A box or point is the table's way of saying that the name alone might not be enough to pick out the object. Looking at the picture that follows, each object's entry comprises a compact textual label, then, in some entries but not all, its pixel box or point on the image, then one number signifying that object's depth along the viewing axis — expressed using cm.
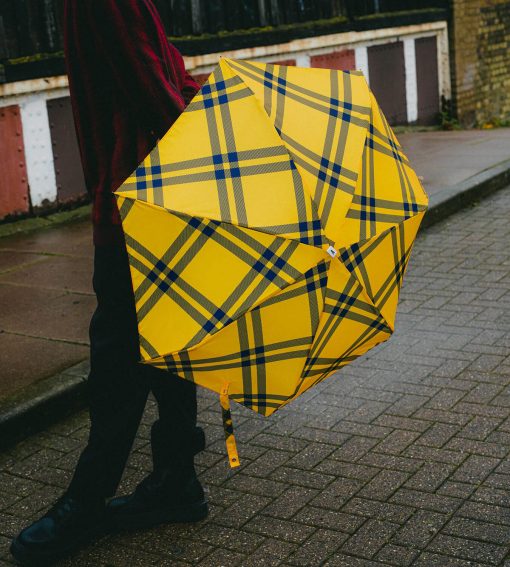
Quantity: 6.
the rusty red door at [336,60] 1145
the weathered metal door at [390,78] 1233
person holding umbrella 282
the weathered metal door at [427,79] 1313
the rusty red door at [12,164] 779
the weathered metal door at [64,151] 823
